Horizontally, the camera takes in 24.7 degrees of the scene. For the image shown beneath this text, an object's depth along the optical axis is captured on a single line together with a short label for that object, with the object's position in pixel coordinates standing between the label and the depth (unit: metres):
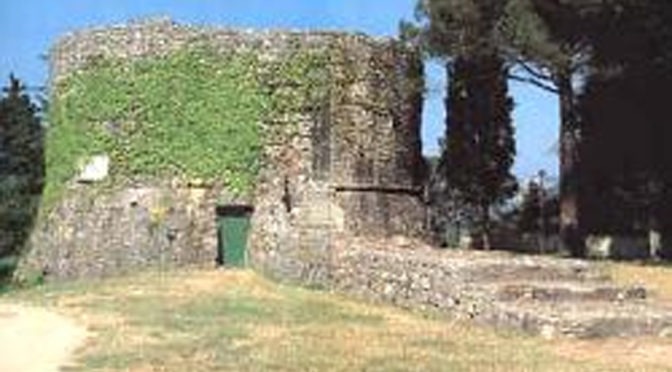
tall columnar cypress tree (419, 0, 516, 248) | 39.16
